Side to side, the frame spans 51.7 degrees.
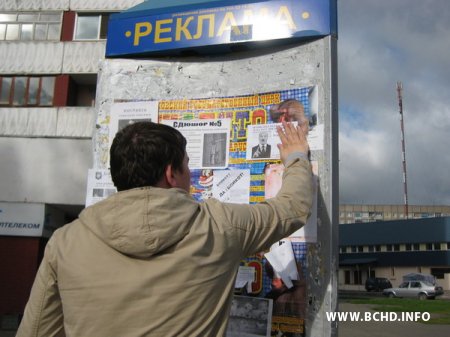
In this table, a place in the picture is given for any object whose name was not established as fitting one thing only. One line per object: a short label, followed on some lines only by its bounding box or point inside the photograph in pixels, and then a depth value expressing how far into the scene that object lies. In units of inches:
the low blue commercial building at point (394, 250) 1675.7
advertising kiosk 85.6
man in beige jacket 52.1
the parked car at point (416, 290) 1198.3
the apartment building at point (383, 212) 3417.8
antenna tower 1763.0
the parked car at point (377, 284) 1551.4
